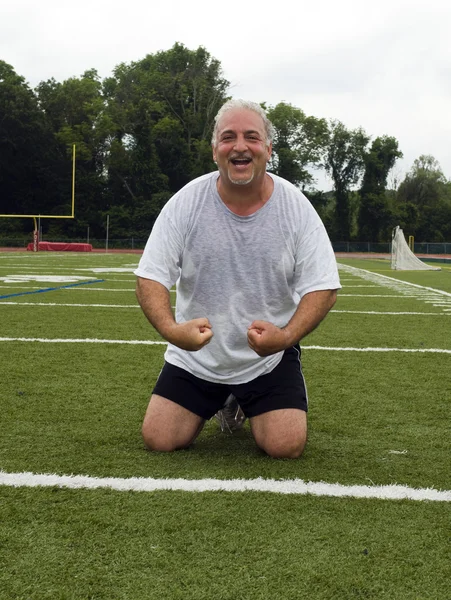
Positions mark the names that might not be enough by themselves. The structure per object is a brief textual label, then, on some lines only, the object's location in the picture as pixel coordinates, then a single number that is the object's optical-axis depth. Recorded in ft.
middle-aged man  9.95
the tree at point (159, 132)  190.08
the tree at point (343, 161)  218.18
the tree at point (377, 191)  214.07
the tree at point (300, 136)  217.36
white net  84.10
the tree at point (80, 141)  184.85
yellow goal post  119.94
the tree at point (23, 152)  178.50
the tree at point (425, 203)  217.97
